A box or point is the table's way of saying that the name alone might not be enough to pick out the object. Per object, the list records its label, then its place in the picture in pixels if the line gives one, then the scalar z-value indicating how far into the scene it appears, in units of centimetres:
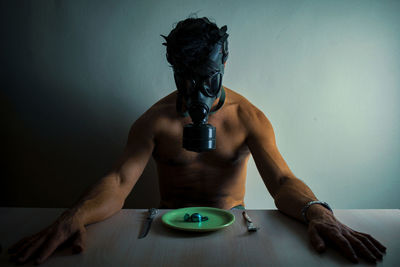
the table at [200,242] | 79
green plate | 94
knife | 94
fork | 97
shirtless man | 88
